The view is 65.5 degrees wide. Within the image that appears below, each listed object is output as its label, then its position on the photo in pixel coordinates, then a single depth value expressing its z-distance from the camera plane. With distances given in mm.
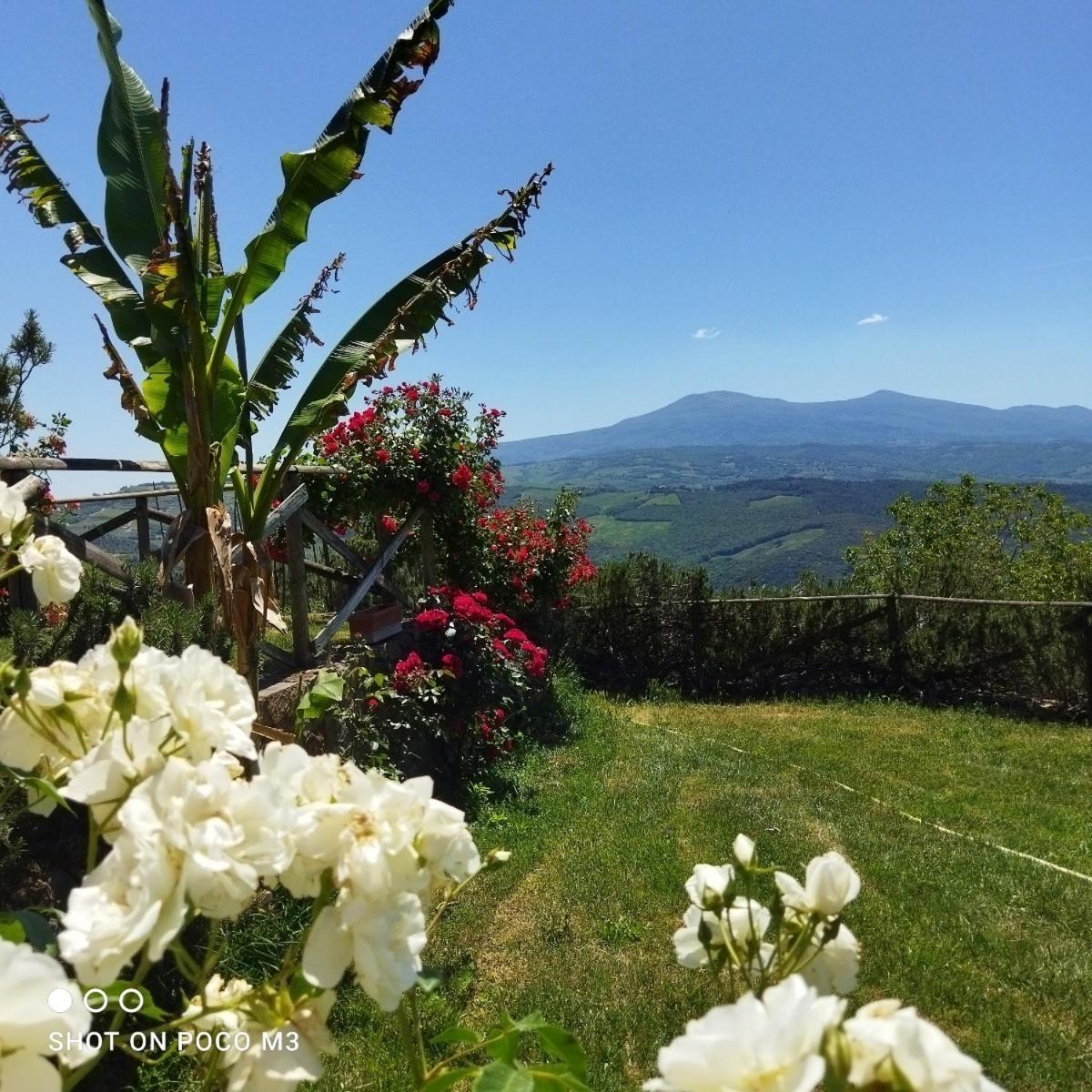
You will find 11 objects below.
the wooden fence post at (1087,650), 8938
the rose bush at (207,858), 540
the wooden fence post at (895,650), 9805
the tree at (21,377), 11211
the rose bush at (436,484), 6523
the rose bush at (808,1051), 458
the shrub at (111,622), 2645
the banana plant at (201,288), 3898
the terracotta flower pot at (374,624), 6286
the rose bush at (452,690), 5422
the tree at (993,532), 22564
